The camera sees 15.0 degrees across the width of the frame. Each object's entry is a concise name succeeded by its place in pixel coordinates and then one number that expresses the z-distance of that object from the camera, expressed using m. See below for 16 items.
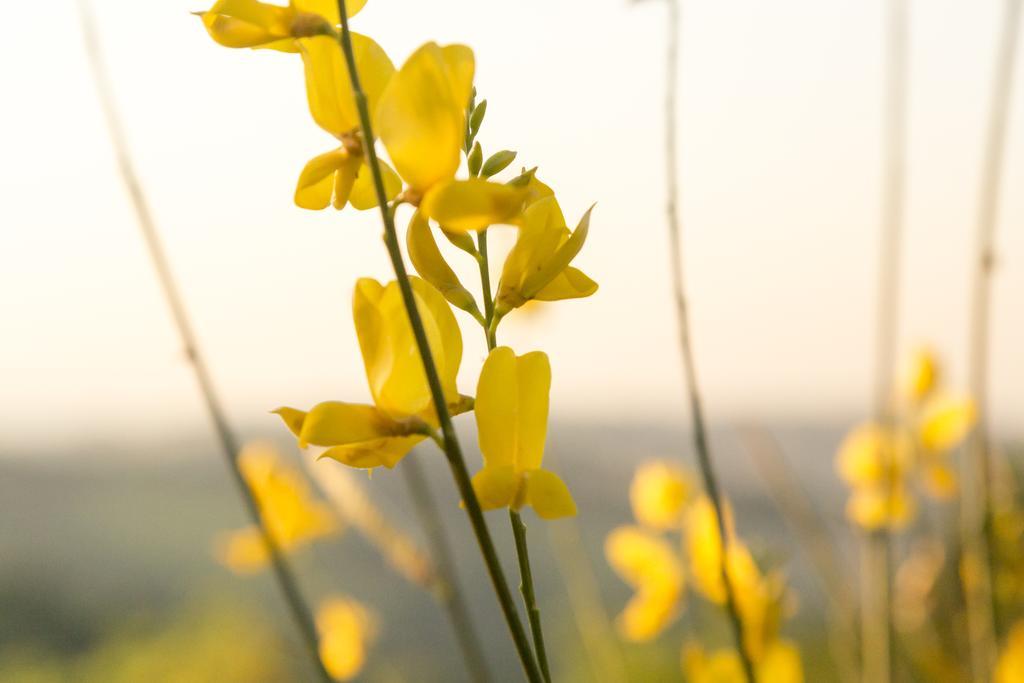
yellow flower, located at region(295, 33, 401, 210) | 0.57
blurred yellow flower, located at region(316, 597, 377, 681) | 1.15
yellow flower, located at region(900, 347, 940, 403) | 0.90
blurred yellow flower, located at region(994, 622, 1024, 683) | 0.96
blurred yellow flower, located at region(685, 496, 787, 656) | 0.76
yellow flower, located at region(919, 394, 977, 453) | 0.92
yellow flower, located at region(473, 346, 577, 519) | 0.56
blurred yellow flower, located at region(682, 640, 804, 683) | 0.78
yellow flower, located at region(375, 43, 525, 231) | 0.55
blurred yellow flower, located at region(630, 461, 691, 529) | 0.98
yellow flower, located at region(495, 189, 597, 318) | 0.57
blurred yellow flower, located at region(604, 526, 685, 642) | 0.91
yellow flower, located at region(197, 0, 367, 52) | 0.56
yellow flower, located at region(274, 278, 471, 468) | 0.56
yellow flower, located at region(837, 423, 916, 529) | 0.80
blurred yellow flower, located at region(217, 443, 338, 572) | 1.06
